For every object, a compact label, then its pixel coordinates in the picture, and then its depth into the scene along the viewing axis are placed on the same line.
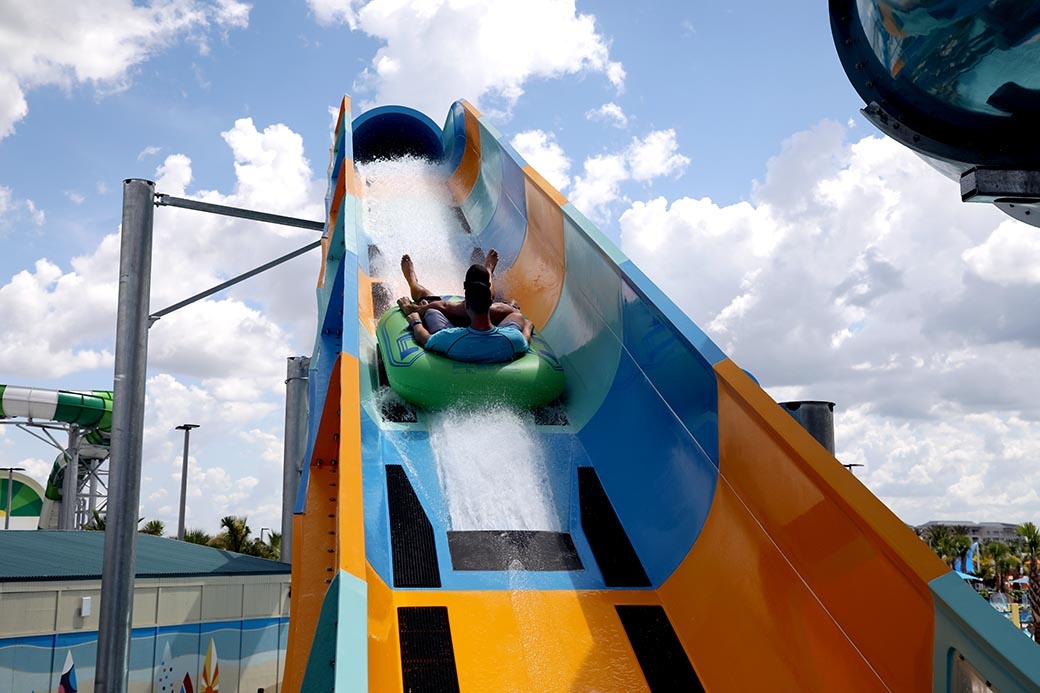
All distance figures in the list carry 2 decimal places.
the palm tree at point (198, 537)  24.62
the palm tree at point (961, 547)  30.63
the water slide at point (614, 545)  3.39
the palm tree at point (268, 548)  24.84
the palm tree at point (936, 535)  32.61
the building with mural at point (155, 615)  8.05
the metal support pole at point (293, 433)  10.80
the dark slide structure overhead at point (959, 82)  3.26
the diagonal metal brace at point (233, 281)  6.45
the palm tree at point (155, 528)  29.19
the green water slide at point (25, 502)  32.78
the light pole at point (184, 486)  22.73
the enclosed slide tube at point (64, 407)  21.66
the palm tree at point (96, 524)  25.65
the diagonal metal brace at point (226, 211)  6.55
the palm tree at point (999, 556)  28.47
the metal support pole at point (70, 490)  21.06
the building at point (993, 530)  96.94
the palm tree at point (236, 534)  23.11
